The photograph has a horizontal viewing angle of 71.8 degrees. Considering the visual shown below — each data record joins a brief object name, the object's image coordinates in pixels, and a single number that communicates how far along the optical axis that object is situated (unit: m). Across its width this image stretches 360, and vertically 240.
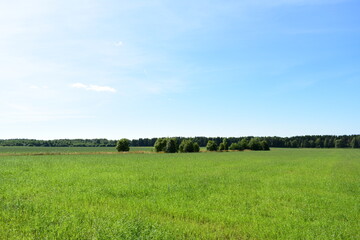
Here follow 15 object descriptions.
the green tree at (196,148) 92.56
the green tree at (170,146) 85.81
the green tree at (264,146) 127.56
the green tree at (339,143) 175.38
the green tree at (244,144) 120.26
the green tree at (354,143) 171.94
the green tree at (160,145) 86.94
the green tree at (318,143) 177.00
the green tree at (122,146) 83.48
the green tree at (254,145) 125.37
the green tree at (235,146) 117.67
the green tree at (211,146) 105.24
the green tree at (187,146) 90.44
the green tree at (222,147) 109.31
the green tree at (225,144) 110.05
